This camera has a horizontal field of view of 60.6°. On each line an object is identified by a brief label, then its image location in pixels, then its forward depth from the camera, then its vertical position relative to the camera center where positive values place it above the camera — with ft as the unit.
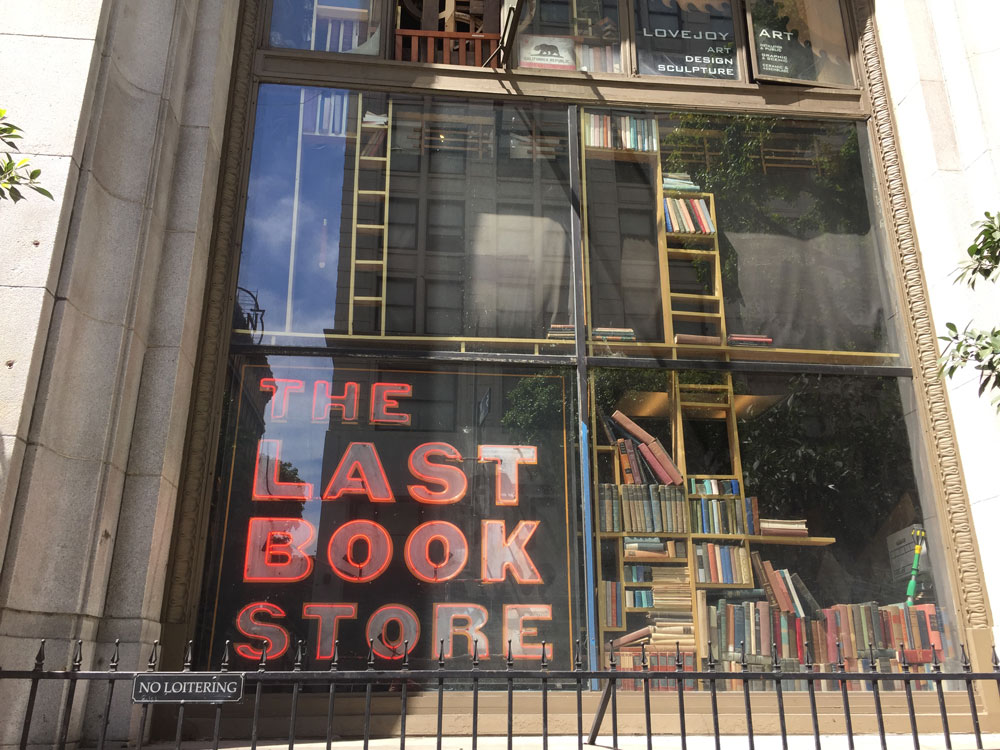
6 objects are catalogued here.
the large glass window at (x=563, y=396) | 24.71 +7.39
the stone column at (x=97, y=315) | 20.39 +8.21
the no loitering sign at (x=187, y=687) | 15.67 -0.86
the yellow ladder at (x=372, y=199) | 27.84 +14.25
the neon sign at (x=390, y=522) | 24.03 +3.32
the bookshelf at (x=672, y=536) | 24.80 +3.00
